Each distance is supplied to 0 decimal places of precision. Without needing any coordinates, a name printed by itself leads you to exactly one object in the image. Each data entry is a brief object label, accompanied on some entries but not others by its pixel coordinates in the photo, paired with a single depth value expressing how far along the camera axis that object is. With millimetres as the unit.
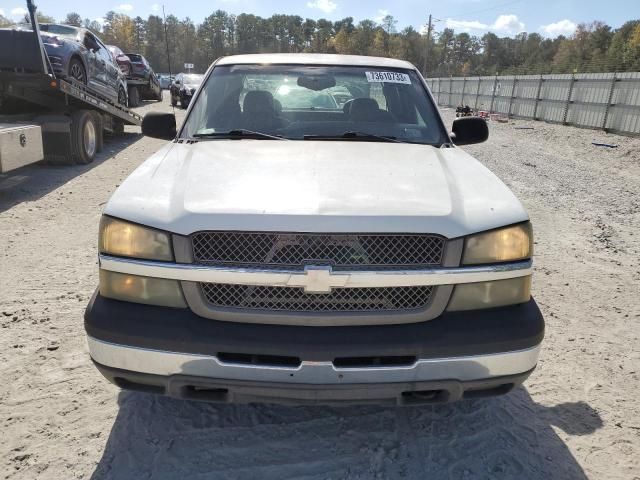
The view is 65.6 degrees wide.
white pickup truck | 1970
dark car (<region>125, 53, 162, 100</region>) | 20638
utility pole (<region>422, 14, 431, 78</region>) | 64281
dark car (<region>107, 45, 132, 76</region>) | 18375
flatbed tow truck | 7121
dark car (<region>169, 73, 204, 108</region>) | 19781
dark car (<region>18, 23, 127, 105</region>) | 9086
